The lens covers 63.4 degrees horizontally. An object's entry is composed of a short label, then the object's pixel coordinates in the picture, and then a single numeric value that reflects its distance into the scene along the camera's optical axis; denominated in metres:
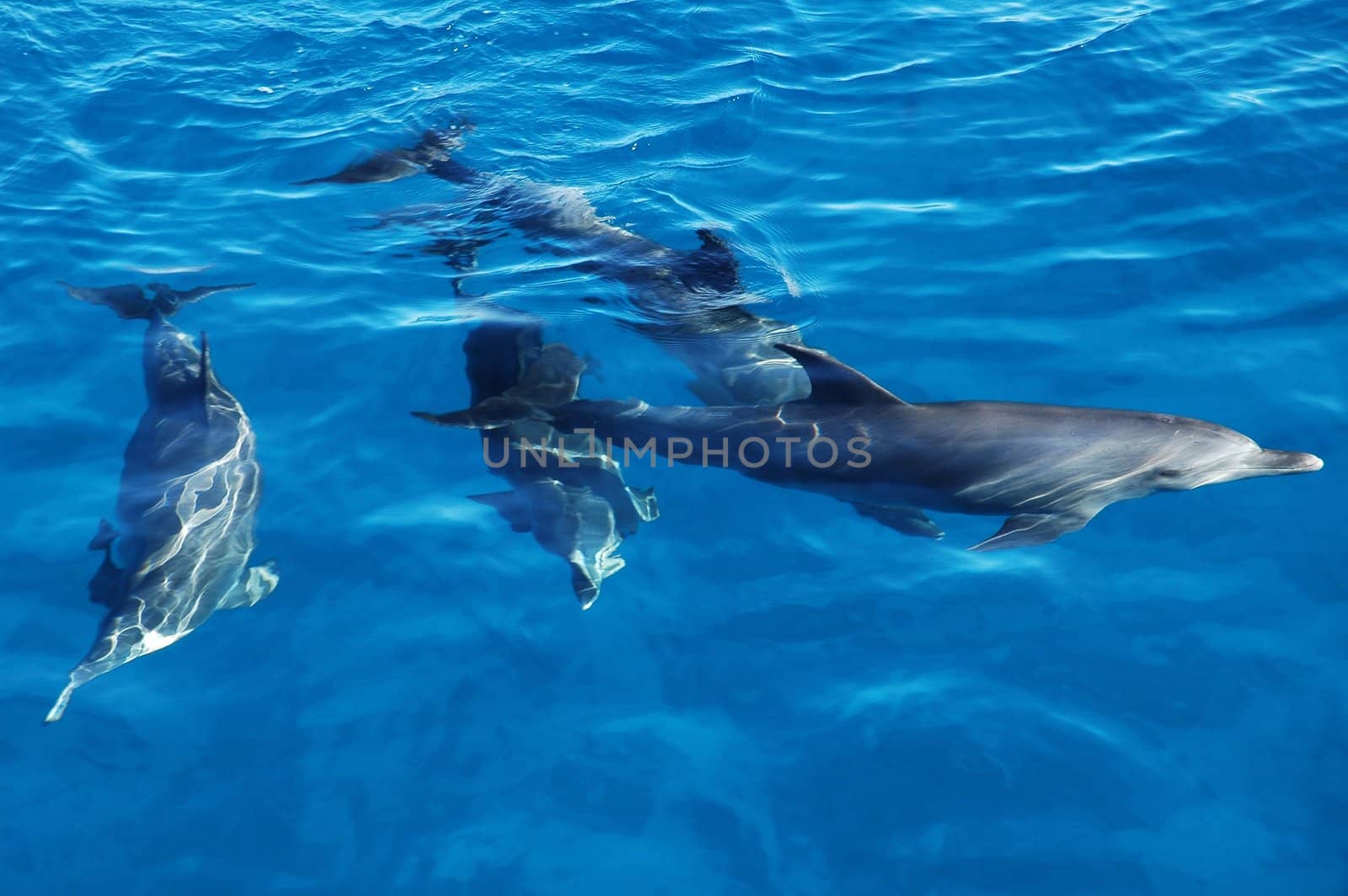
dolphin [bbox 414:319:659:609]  7.87
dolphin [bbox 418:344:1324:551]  7.36
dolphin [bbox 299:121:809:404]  9.16
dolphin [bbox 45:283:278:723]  7.18
